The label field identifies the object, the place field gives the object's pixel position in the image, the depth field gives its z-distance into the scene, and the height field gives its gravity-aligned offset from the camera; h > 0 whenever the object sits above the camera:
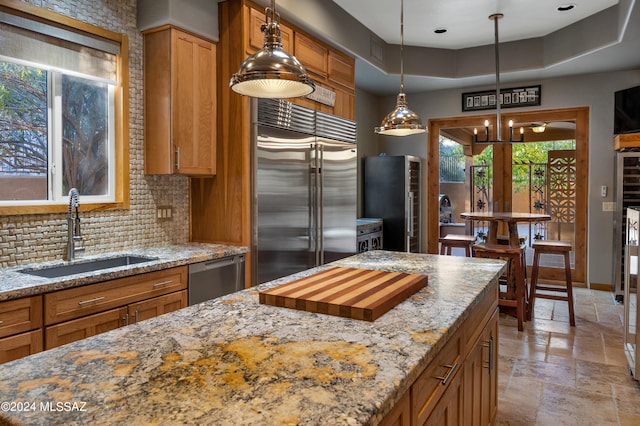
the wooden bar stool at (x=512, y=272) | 4.00 -0.68
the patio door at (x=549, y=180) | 5.74 +0.32
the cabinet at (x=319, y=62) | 3.37 +1.33
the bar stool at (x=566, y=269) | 4.13 -0.63
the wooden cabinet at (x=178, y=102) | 3.13 +0.75
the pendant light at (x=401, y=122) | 2.80 +0.53
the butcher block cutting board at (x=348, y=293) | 1.49 -0.34
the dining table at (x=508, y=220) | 4.19 -0.16
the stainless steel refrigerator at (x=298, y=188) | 3.38 +0.13
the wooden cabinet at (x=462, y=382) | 1.17 -0.61
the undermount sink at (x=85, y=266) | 2.56 -0.40
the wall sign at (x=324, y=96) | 4.07 +1.04
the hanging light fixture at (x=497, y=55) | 4.50 +1.61
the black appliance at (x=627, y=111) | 4.88 +1.07
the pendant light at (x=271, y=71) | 1.66 +0.52
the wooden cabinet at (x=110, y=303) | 2.12 -0.55
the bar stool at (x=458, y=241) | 4.79 -0.43
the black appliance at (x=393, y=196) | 5.79 +0.10
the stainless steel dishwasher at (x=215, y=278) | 2.88 -0.52
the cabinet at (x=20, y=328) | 1.92 -0.56
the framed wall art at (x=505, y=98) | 5.86 +1.46
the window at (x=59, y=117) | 2.61 +0.58
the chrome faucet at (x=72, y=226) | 2.73 -0.14
